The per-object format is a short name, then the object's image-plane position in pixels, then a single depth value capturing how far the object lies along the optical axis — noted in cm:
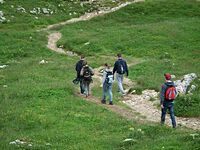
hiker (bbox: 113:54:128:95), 3058
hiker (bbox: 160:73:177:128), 2238
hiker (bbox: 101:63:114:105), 2809
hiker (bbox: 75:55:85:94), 3050
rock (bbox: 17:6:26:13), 6485
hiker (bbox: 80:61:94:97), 2967
